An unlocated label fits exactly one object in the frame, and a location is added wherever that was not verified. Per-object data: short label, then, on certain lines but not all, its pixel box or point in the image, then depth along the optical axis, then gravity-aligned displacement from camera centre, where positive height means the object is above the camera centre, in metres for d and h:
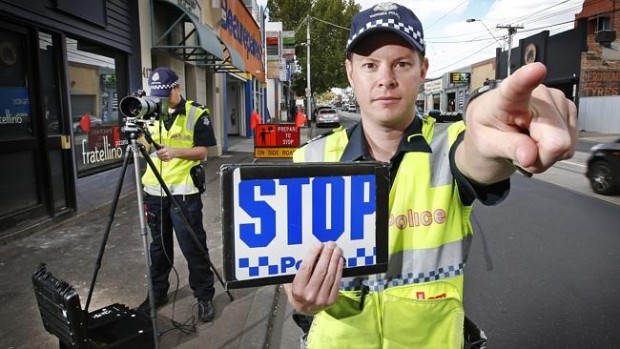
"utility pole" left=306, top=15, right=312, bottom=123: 40.47 +3.14
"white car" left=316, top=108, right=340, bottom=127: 38.26 +0.09
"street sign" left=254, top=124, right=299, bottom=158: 11.06 -0.47
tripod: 3.05 -0.54
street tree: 47.06 +9.19
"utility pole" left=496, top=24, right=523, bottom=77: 37.59 +6.99
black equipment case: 2.54 -1.24
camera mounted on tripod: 3.24 +0.06
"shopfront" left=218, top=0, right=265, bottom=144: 16.97 +2.69
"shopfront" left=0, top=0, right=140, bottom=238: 5.99 +0.21
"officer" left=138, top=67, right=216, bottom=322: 3.99 -0.65
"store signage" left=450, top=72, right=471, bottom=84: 51.22 +4.33
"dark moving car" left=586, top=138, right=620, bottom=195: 8.80 -1.02
